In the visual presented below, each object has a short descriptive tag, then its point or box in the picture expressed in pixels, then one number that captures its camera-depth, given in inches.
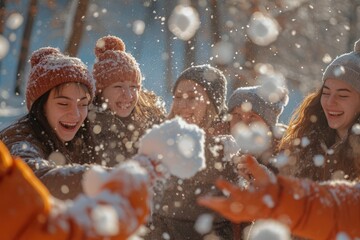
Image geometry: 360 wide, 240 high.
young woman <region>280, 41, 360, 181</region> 169.5
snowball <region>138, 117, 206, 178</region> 98.8
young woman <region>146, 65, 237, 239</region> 189.6
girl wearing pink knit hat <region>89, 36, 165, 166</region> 203.8
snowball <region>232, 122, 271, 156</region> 215.2
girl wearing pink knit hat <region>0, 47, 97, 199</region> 134.3
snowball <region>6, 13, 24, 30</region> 483.2
